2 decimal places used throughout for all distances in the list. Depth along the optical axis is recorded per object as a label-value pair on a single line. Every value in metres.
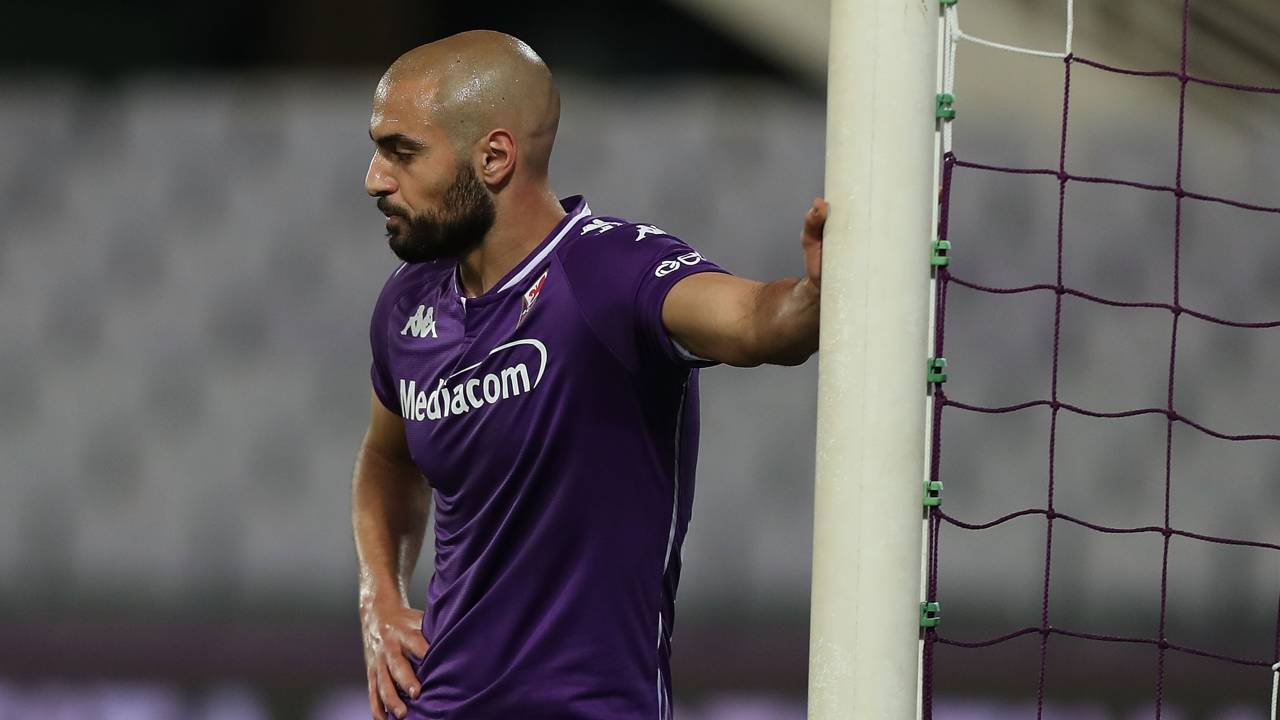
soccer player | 16.06
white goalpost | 15.82
